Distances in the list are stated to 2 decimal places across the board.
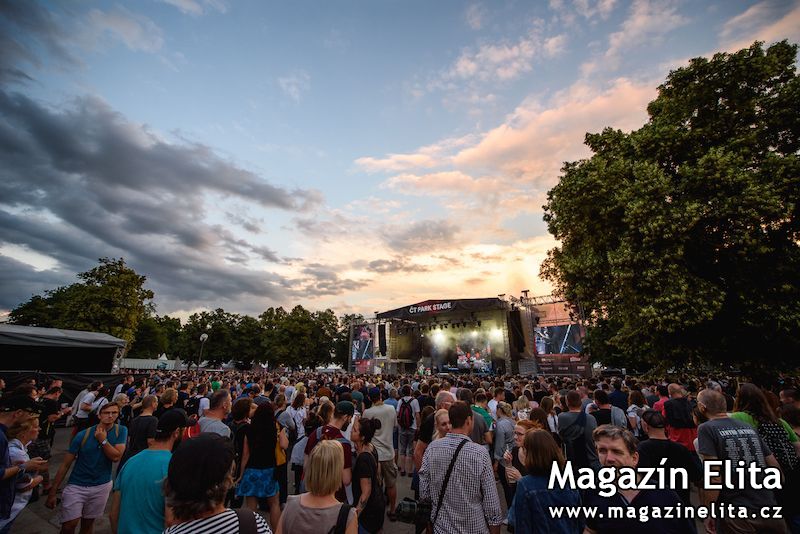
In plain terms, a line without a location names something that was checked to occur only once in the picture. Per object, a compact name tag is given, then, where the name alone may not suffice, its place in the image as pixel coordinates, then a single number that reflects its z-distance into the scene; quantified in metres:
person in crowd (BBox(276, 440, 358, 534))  2.19
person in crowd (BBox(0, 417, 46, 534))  3.28
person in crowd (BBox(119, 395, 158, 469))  3.93
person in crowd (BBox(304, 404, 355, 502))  3.80
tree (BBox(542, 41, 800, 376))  9.47
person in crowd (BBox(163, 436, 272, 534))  1.58
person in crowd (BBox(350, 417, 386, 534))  3.61
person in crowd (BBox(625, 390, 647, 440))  6.81
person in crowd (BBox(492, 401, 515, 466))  5.47
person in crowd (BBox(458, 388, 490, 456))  5.44
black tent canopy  17.92
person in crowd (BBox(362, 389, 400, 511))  5.54
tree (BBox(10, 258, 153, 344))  29.20
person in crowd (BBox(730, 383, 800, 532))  3.38
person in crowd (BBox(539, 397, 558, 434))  6.28
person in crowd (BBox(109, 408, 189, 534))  2.60
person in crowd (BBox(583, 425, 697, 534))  2.14
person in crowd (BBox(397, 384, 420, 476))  7.81
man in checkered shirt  2.84
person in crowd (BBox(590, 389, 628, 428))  5.70
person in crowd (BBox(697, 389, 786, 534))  3.28
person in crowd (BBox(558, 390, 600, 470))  4.57
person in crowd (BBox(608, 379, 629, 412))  8.09
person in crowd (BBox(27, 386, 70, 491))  5.23
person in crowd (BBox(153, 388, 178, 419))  5.81
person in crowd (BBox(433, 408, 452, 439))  4.65
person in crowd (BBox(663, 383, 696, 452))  5.79
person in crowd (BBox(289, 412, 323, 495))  5.04
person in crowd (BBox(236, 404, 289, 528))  4.52
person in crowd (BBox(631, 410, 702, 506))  3.49
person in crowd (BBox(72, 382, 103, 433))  6.20
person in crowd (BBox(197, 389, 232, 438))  4.53
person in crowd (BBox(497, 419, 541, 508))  3.29
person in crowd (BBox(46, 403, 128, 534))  3.88
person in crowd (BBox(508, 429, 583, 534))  2.40
